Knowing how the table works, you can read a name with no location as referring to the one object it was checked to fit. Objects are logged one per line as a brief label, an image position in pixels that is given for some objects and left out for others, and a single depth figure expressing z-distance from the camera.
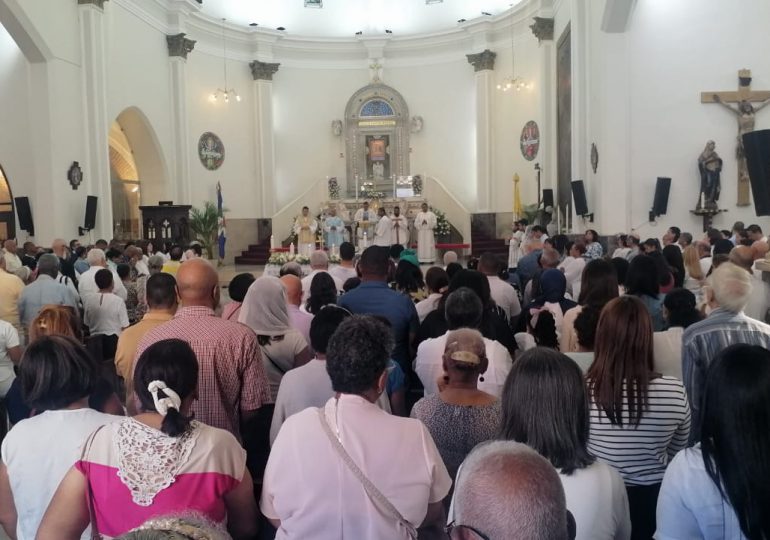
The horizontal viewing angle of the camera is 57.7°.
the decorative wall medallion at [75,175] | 14.69
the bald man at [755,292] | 5.09
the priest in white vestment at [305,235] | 18.95
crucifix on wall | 13.73
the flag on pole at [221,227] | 20.28
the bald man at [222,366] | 3.14
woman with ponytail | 2.06
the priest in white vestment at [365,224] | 19.78
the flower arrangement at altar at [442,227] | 21.75
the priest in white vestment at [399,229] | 19.41
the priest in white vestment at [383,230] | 19.09
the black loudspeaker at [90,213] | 14.77
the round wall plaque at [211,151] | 21.33
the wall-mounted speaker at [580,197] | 14.13
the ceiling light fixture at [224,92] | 21.81
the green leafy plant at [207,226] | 19.75
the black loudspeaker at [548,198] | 17.98
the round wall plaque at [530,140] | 20.80
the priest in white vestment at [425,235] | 19.58
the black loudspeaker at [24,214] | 14.27
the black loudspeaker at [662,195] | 13.52
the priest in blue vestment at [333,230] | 19.73
